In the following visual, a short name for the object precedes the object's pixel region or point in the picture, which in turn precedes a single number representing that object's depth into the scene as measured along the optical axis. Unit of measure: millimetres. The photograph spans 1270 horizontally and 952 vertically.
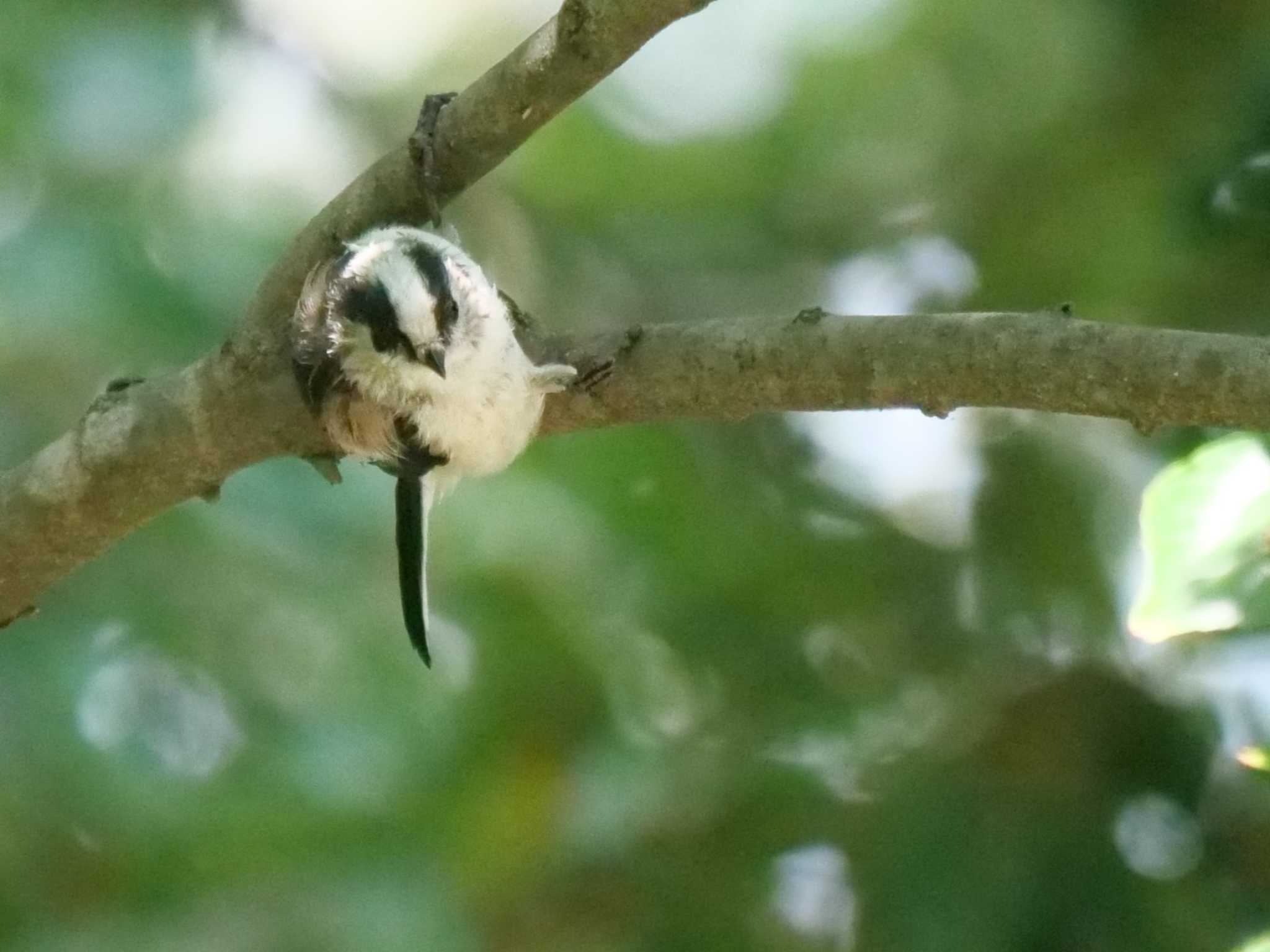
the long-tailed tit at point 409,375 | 4433
